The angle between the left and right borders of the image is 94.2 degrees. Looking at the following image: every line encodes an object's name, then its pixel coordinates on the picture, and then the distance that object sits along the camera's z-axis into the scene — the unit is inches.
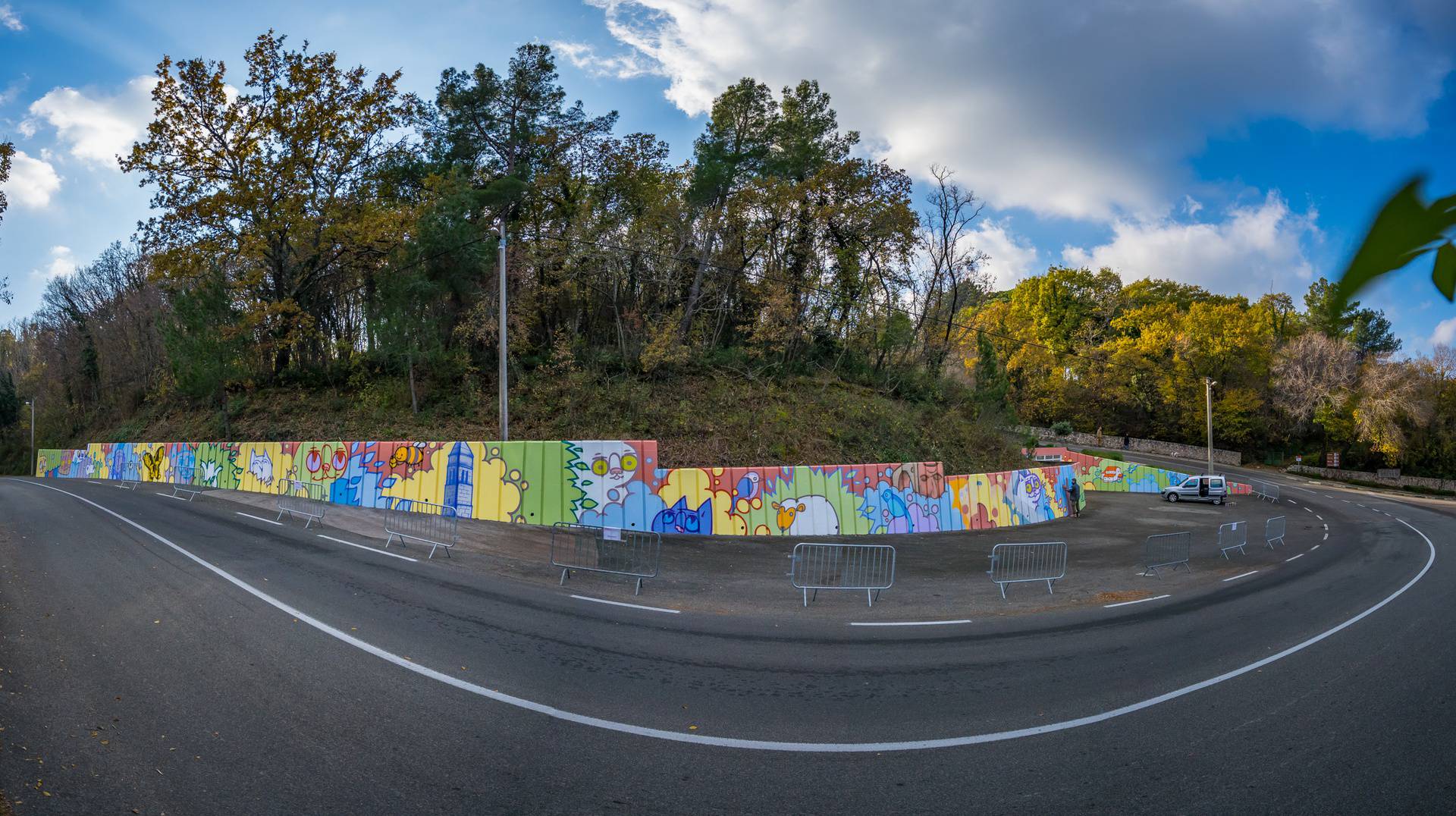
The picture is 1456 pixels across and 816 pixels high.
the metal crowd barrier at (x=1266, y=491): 1484.6
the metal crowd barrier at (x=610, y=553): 514.3
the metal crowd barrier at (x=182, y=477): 1116.4
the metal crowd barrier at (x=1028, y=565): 551.5
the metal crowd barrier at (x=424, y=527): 600.7
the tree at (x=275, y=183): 1169.4
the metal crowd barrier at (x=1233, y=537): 748.6
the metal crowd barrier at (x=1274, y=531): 810.8
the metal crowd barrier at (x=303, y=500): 765.9
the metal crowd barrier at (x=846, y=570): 509.7
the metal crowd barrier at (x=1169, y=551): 622.5
